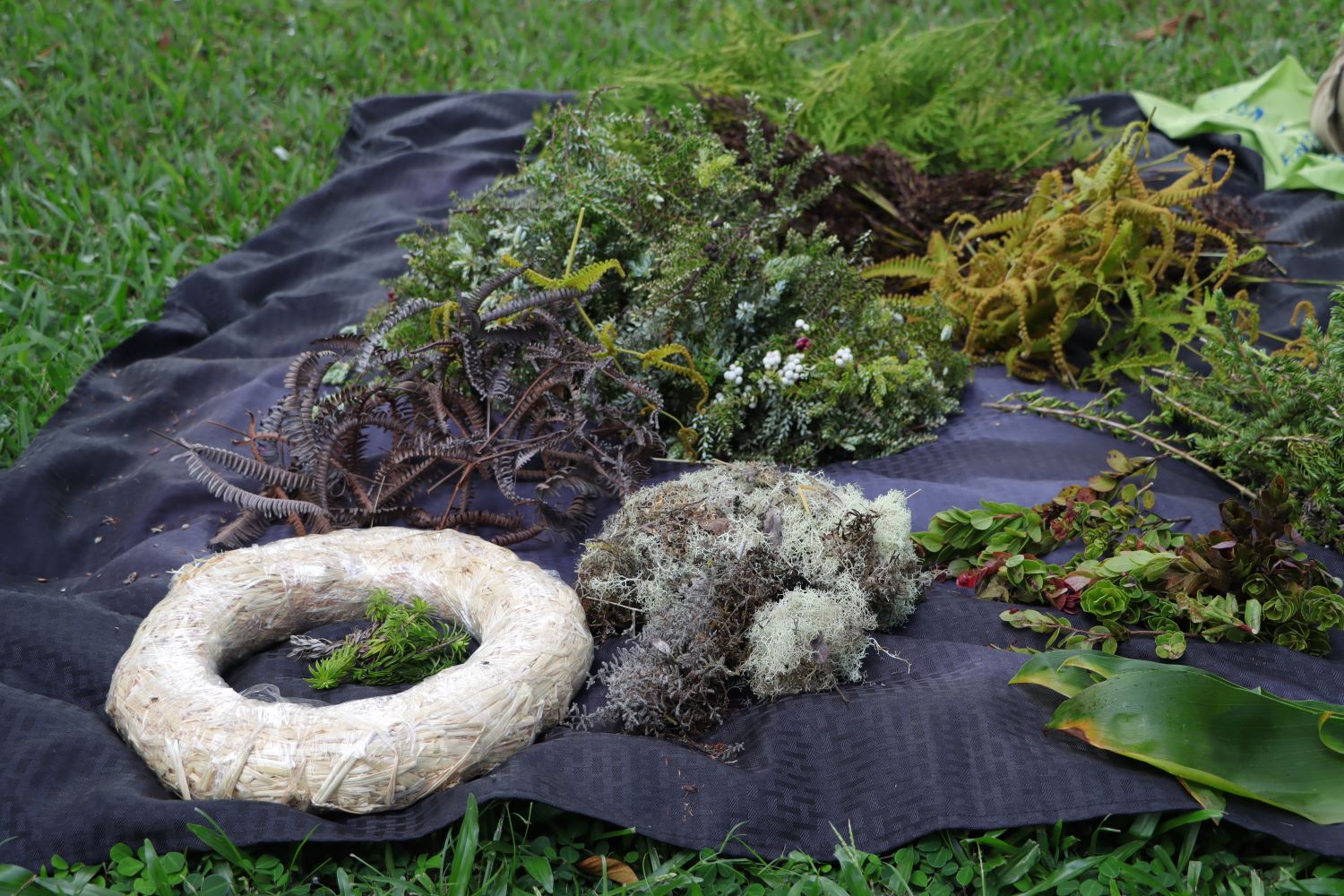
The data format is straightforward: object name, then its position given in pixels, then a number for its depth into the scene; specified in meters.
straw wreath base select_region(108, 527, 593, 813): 1.73
